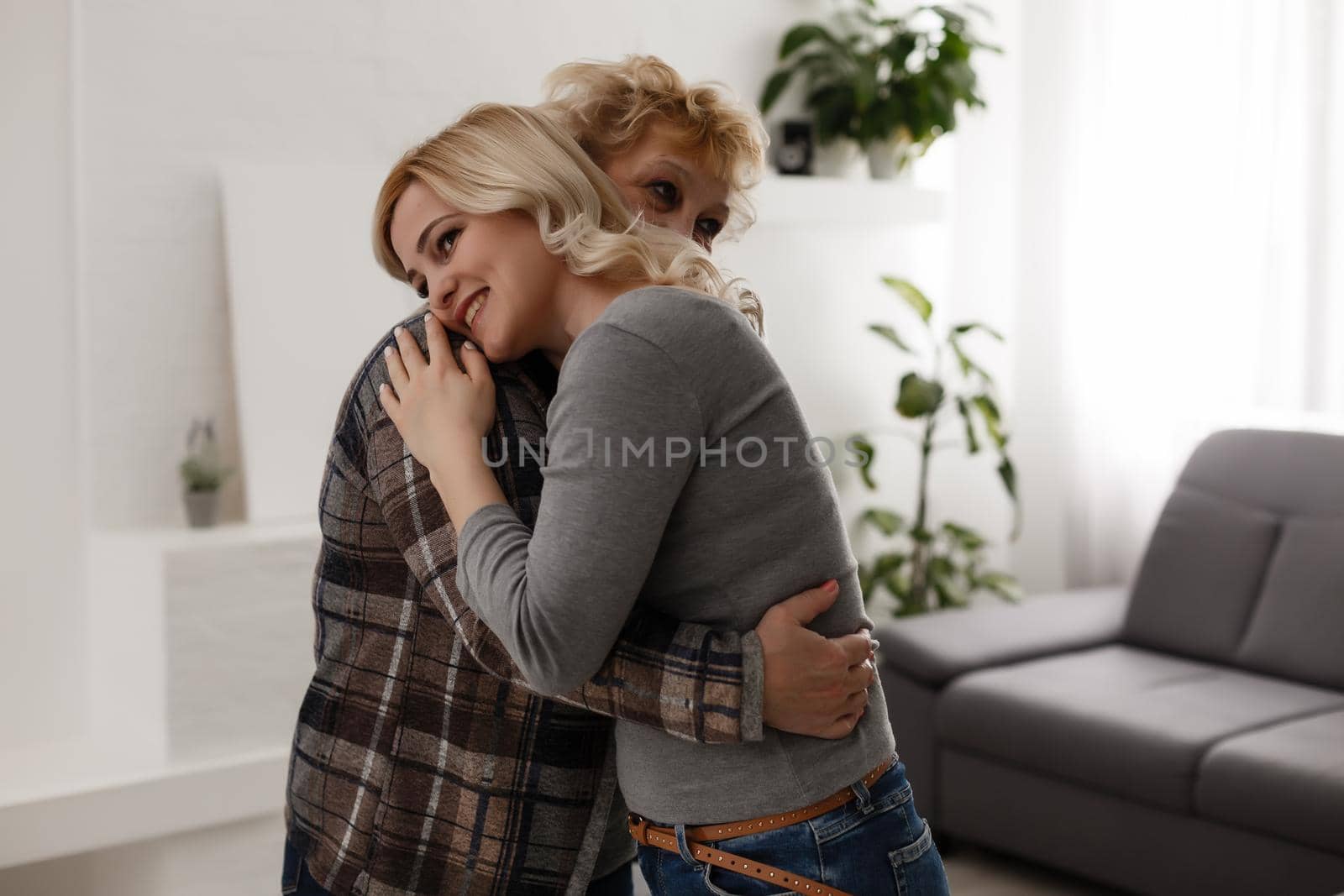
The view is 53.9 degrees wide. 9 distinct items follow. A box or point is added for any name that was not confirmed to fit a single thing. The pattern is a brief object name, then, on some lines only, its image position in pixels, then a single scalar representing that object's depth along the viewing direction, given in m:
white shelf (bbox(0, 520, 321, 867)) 2.73
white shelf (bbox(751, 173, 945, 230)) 3.89
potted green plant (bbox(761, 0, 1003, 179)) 4.00
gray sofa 2.68
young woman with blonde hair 1.19
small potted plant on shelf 2.92
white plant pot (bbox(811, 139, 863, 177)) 4.18
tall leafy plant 4.04
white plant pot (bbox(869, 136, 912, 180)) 4.14
